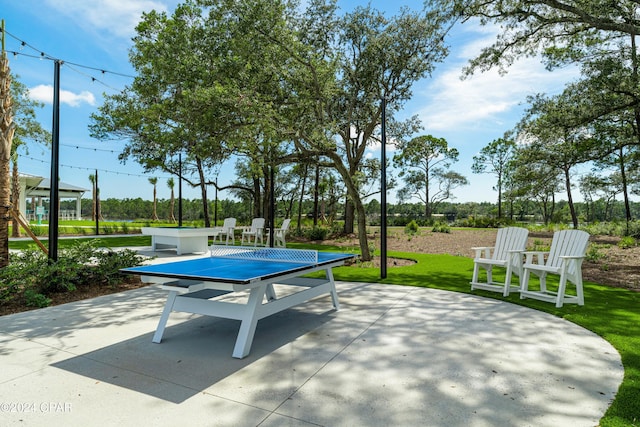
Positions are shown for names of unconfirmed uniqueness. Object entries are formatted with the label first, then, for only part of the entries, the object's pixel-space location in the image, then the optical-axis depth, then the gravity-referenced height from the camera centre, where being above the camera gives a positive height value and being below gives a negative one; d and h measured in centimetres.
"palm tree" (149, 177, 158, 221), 3647 +338
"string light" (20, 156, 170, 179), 1861 +296
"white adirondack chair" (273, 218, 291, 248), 1282 -51
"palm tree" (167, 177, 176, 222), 3434 +364
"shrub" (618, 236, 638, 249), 1132 -79
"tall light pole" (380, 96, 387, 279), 688 +37
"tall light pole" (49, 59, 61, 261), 567 +82
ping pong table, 301 -55
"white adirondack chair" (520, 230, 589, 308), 482 -66
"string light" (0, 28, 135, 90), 601 +284
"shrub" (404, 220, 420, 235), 1850 -54
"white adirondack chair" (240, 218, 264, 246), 1366 -34
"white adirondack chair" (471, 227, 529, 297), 547 -62
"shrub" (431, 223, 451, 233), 1955 -61
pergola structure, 2093 +218
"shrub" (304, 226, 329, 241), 1585 -66
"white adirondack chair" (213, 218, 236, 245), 1390 -33
